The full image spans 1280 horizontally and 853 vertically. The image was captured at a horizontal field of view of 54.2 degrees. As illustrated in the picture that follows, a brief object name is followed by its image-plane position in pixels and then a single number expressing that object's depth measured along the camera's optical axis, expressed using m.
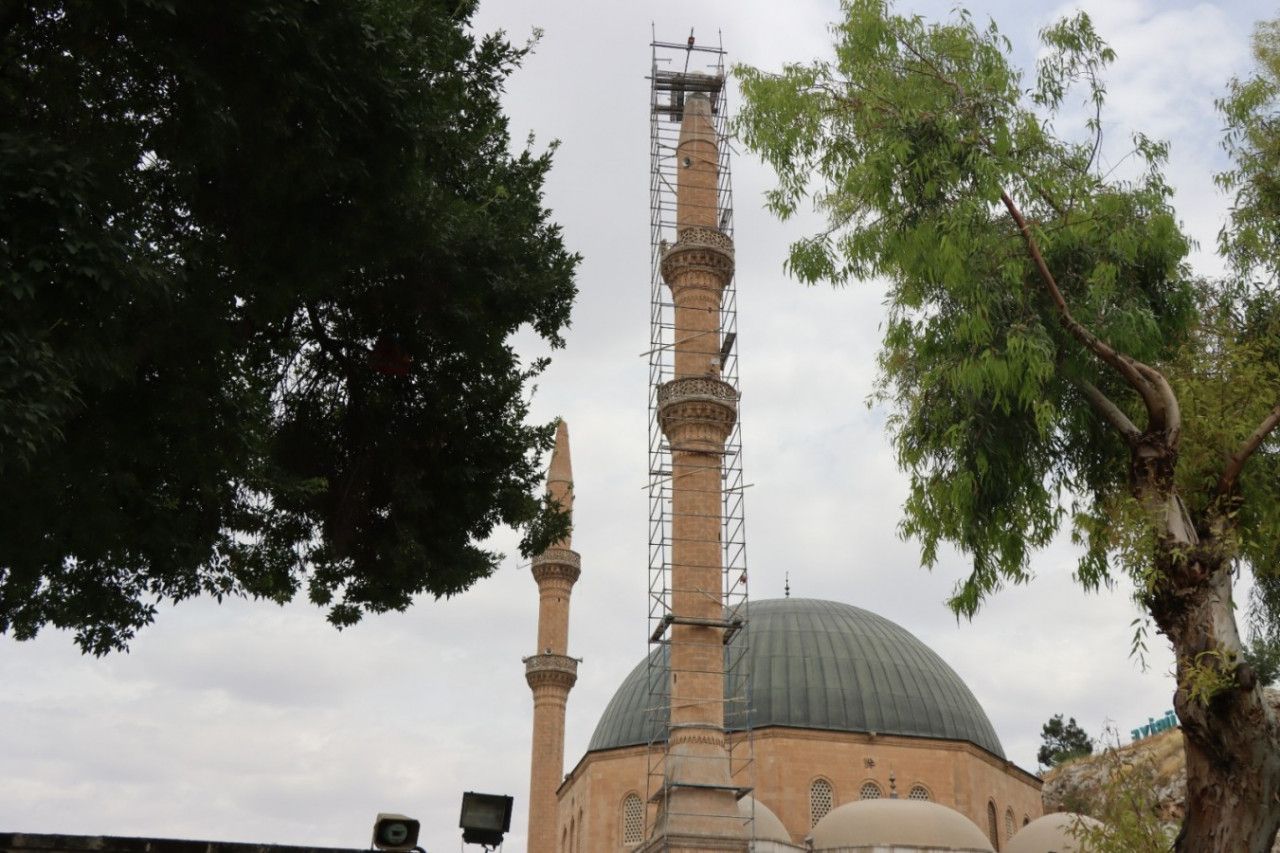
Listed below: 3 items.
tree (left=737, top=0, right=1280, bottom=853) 11.22
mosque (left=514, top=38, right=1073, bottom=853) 25.70
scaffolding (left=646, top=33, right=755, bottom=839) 26.67
